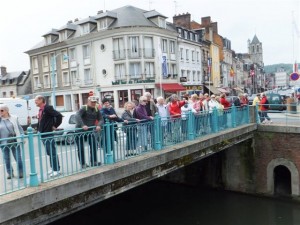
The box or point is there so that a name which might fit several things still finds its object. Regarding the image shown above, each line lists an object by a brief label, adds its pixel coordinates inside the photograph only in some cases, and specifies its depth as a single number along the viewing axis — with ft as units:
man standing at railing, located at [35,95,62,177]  19.97
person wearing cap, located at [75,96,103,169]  20.18
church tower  425.28
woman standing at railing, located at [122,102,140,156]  24.03
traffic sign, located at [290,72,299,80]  54.95
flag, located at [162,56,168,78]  95.76
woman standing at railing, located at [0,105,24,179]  17.51
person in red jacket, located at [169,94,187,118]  32.89
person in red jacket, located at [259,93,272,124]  47.66
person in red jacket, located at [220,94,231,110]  44.44
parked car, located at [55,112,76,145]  18.58
